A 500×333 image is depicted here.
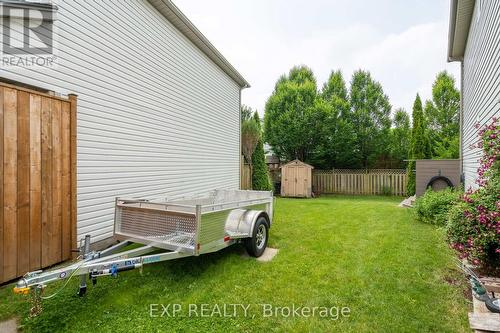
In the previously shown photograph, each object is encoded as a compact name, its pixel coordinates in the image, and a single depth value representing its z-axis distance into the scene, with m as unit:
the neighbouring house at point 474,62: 3.91
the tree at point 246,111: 21.03
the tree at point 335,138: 15.74
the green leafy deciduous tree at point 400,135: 16.20
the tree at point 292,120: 15.86
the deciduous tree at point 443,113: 16.54
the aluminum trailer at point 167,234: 2.34
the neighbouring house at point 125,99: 3.82
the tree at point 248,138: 12.34
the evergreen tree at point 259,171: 12.57
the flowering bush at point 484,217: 2.82
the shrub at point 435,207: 6.04
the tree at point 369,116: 16.44
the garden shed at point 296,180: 13.75
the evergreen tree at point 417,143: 13.07
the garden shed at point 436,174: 8.85
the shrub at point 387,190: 14.27
